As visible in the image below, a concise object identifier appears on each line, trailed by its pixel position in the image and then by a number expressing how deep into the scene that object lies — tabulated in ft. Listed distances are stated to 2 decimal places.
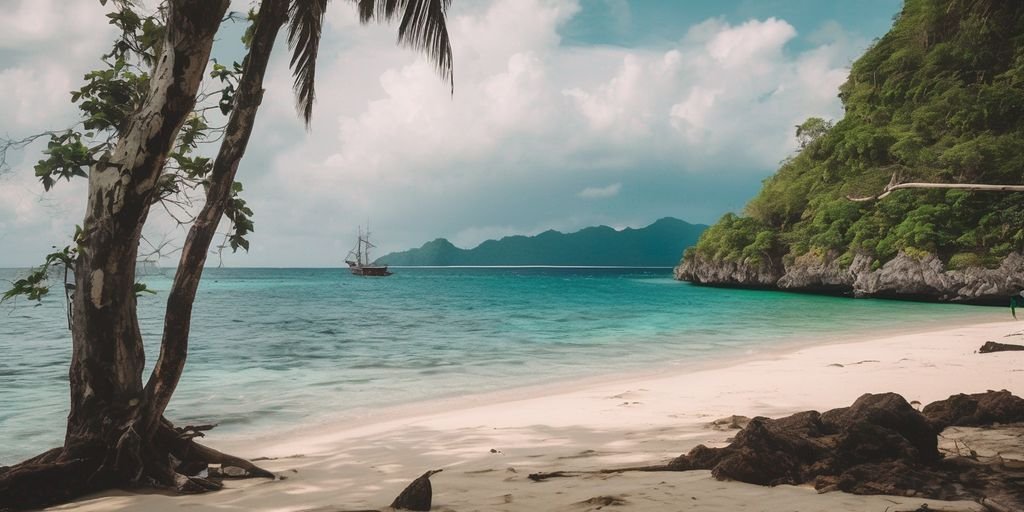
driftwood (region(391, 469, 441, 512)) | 12.08
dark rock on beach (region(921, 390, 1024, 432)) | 16.31
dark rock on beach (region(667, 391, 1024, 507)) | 11.09
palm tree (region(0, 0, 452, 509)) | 14.94
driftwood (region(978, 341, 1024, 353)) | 39.37
